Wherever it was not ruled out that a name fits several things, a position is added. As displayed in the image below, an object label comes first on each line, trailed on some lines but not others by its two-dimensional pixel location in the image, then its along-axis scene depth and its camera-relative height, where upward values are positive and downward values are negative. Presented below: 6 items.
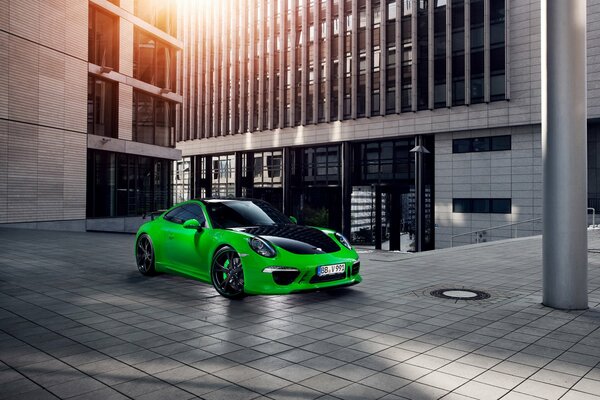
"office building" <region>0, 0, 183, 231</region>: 20.11 +4.75
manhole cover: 6.75 -1.33
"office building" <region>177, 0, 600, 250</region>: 27.30 +6.39
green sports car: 6.20 -0.65
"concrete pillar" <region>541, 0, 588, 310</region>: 5.73 +0.72
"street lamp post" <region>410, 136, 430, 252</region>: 26.95 -0.87
